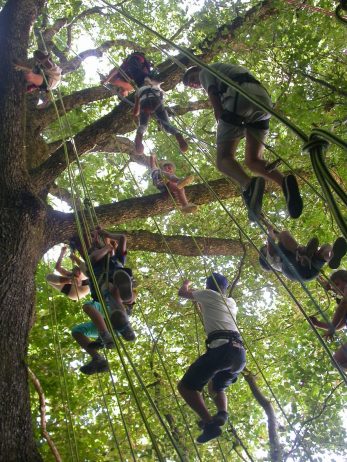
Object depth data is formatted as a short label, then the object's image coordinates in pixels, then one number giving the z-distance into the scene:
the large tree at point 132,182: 3.31
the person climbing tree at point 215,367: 3.47
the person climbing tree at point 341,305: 3.38
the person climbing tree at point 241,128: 2.90
